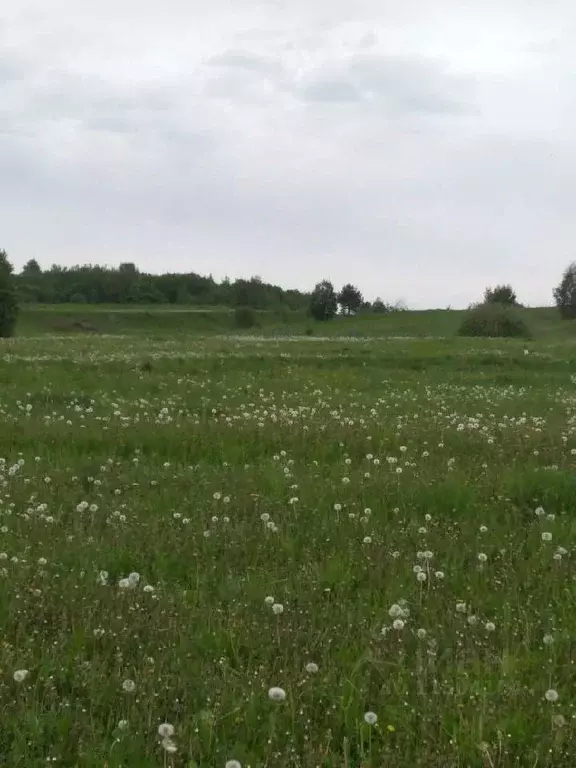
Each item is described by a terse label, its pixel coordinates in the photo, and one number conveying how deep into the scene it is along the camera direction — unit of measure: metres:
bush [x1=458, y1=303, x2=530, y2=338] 61.16
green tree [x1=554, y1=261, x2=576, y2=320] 79.50
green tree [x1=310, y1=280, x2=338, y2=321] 105.19
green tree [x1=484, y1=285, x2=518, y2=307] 89.38
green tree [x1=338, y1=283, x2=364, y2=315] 114.36
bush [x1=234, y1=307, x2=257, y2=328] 96.75
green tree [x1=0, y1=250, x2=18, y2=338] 64.88
